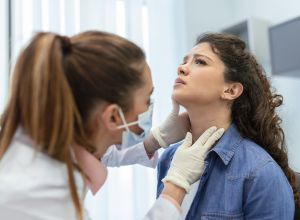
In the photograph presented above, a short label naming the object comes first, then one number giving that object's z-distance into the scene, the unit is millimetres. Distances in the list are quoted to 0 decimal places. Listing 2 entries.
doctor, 792
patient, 1158
